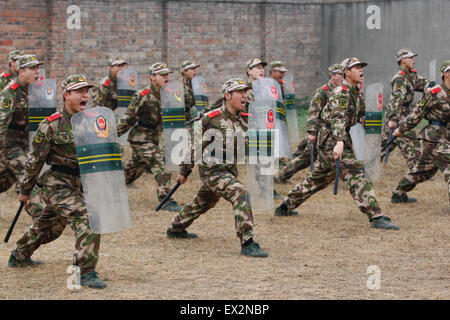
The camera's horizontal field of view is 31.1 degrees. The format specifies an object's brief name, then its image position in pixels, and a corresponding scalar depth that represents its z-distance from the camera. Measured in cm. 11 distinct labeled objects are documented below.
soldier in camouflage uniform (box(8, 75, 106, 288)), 725
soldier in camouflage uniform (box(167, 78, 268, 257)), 854
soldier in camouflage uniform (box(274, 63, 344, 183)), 1207
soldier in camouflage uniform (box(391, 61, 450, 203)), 1073
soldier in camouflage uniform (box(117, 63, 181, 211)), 1149
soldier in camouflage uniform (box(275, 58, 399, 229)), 980
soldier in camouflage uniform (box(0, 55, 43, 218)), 995
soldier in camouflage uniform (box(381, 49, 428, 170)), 1255
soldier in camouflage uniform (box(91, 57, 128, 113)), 1379
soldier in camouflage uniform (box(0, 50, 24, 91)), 1212
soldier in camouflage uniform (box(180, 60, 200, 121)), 1372
